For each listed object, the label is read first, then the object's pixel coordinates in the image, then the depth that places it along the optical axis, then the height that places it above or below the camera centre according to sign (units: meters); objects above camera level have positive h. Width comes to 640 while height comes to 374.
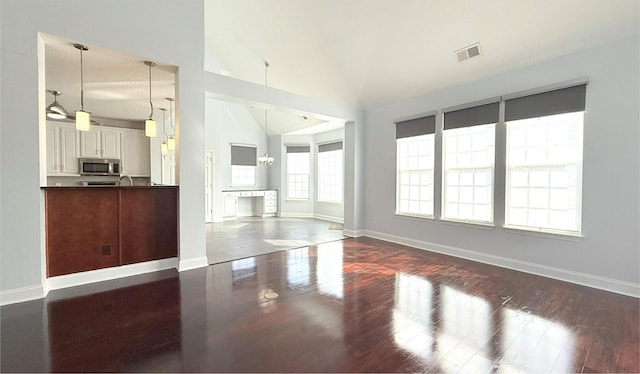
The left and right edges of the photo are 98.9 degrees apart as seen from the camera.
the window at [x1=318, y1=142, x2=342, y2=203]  8.29 +0.32
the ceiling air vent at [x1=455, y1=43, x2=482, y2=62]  3.72 +1.83
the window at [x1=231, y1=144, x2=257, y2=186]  8.80 +0.56
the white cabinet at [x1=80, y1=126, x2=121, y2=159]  6.23 +0.91
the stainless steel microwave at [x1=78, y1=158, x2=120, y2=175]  6.18 +0.36
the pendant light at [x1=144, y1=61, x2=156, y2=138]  4.29 +0.85
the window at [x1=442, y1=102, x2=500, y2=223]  4.09 +0.32
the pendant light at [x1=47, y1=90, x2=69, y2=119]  3.76 +0.97
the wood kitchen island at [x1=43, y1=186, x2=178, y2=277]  3.08 -0.55
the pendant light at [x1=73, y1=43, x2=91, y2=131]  3.19 +0.73
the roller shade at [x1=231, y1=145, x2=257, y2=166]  8.78 +0.88
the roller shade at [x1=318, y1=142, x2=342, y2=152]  8.19 +1.10
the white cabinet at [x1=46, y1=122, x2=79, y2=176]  5.90 +0.72
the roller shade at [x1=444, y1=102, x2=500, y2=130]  3.99 +1.03
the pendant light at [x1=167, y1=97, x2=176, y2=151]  5.33 +0.78
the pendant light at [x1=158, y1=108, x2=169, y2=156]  5.47 +0.70
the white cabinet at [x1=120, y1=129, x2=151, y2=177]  6.72 +0.70
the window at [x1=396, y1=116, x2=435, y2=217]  4.90 +0.32
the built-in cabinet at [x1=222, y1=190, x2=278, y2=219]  8.38 -0.66
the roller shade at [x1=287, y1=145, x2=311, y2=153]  9.06 +1.12
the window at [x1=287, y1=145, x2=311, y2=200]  9.16 +0.35
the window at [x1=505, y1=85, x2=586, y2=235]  3.32 +0.29
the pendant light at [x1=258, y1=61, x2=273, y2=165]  6.27 +1.58
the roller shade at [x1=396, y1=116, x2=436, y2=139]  4.78 +1.02
